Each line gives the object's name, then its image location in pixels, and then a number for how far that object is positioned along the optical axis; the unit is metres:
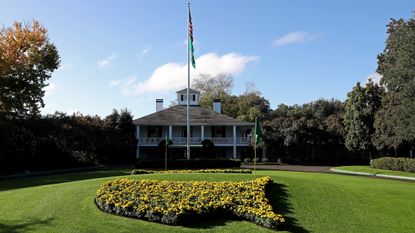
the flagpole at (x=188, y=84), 30.68
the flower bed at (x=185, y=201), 10.39
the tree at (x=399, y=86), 32.62
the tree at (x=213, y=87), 81.31
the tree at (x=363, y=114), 47.25
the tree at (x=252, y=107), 66.00
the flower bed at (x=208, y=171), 20.40
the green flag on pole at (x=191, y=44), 29.58
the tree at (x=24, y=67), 35.78
